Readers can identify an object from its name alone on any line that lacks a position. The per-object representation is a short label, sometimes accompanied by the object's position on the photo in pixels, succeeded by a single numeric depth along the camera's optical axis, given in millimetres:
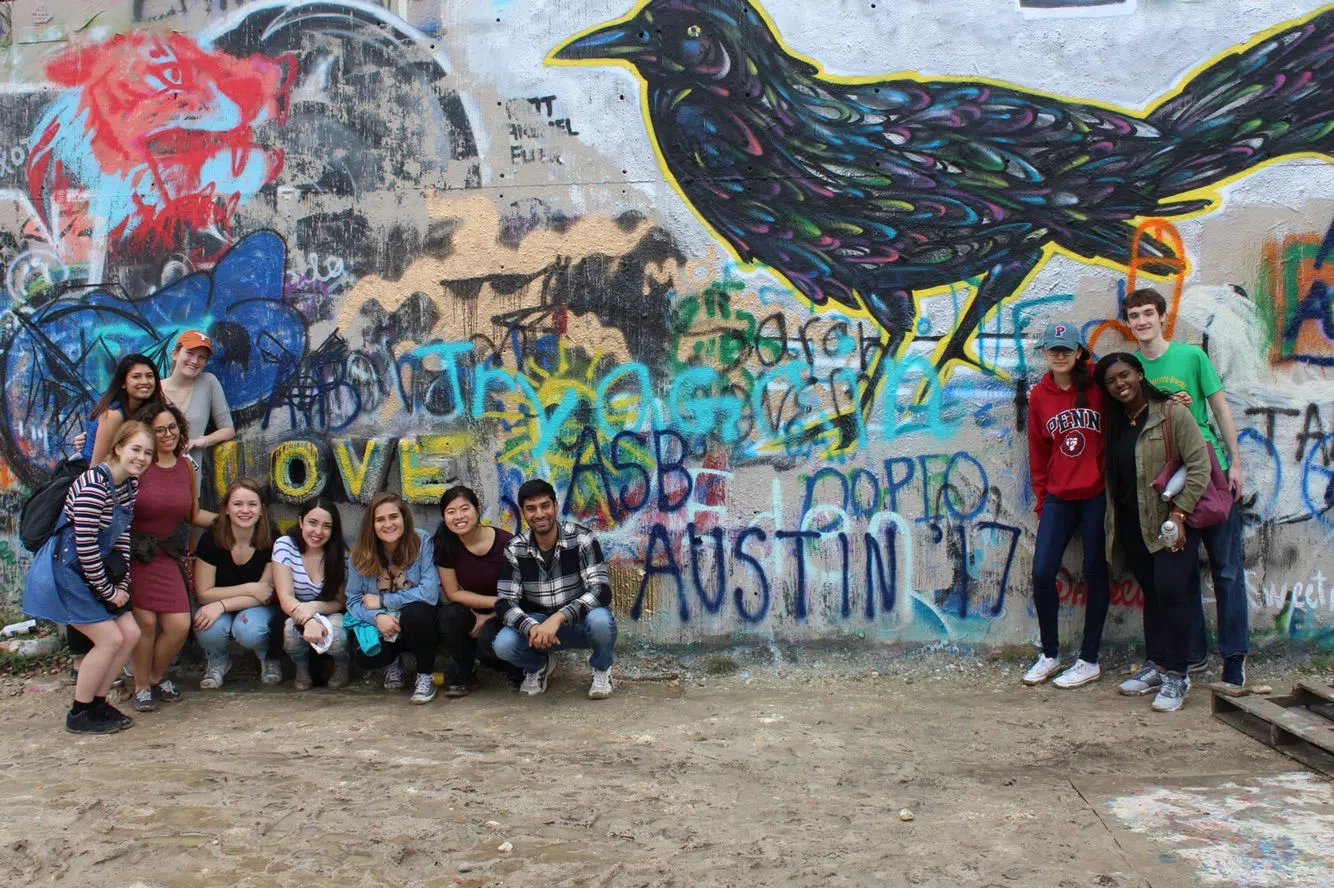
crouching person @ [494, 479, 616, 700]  5324
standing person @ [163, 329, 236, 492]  5762
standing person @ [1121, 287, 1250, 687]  5219
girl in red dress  5328
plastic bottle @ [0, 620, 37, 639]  6172
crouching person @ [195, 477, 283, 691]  5590
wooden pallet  4246
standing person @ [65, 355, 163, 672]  5402
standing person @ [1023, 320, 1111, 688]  5312
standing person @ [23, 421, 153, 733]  4855
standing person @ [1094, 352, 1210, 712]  4988
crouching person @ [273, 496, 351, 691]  5508
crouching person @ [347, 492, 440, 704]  5430
